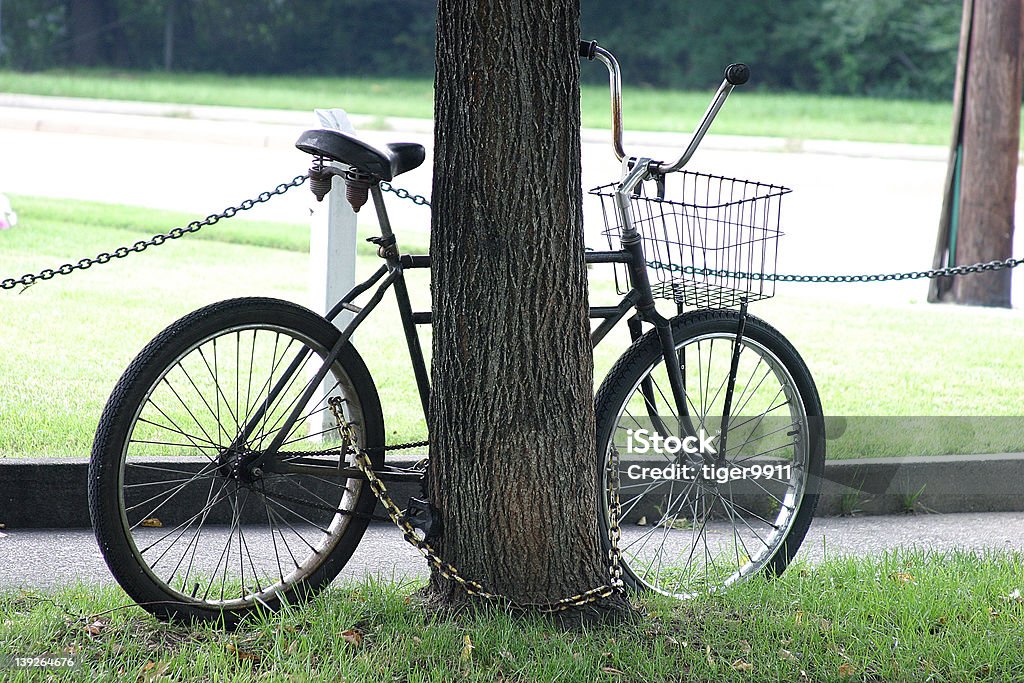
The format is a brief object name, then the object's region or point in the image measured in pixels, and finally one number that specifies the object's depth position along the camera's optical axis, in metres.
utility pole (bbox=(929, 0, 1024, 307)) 15.80
